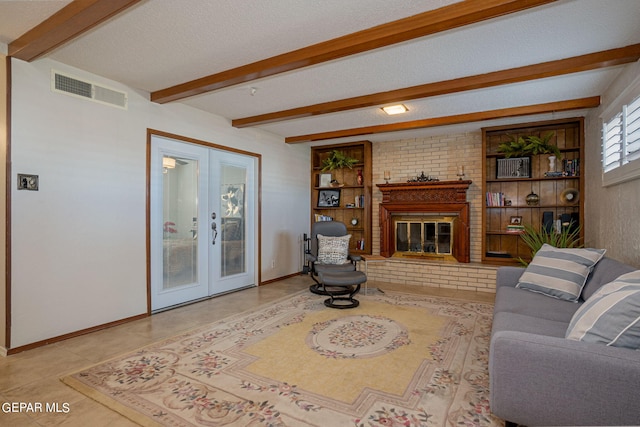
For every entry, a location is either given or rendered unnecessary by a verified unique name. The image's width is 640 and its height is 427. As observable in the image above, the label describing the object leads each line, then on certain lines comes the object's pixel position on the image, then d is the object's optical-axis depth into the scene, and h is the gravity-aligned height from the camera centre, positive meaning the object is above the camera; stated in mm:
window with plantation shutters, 2637 +602
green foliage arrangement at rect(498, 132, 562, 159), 4566 +931
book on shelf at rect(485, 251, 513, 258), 5004 -667
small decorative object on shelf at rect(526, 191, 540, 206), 4828 +180
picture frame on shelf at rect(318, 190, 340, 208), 6320 +255
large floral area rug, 1828 -1136
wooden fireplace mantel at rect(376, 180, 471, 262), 5137 +113
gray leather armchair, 4281 -645
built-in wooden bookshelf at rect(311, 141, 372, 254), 5957 +348
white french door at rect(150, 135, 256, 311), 3754 -135
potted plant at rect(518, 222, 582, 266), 4085 -348
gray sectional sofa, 1285 -721
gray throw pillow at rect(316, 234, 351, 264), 4621 -547
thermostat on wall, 2654 +244
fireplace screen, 5395 -429
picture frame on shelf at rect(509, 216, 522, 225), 5018 -138
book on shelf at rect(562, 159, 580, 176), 4523 +612
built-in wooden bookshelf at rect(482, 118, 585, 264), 4602 +339
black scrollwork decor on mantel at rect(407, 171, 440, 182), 5434 +556
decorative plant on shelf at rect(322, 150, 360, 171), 6039 +932
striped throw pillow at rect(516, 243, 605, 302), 2561 -505
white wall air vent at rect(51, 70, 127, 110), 2889 +1148
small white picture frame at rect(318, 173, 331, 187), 6375 +614
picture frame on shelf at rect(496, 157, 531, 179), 4867 +660
